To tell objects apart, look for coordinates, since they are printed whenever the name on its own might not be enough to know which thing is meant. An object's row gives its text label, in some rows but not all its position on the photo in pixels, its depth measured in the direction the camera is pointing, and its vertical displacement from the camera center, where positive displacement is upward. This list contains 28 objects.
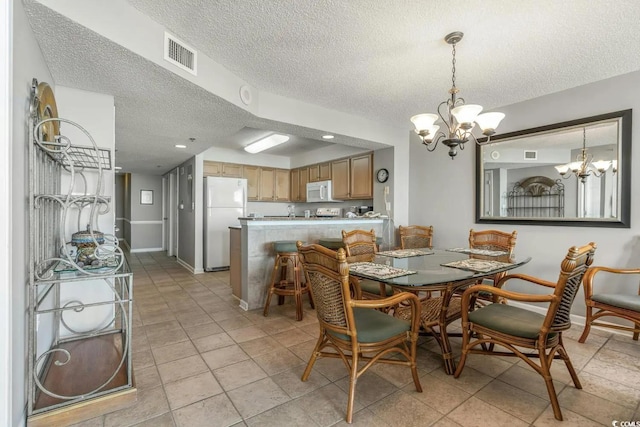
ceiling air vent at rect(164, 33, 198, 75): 2.02 +1.12
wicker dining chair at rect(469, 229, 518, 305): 2.67 -0.33
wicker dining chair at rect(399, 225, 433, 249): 3.79 -0.35
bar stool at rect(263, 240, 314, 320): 3.06 -0.70
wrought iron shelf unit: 1.47 -0.64
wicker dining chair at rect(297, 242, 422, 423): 1.53 -0.66
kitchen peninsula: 3.24 -0.45
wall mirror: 2.72 +0.39
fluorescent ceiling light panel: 4.65 +1.13
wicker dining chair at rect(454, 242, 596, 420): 1.55 -0.66
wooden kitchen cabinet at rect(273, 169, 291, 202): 6.55 +0.55
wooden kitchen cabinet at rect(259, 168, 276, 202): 6.32 +0.57
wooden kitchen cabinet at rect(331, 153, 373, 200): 4.75 +0.57
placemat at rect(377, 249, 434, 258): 2.59 -0.39
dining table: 1.76 -0.40
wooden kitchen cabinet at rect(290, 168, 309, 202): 6.22 +0.58
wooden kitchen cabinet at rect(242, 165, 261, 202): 6.12 +0.62
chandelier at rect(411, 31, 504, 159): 2.08 +0.68
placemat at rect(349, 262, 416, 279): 1.79 -0.39
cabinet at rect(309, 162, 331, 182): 5.56 +0.75
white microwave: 5.46 +0.36
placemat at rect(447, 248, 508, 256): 2.67 -0.38
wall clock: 4.43 +0.54
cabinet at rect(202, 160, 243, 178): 5.63 +0.80
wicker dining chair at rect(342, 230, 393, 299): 2.48 -0.39
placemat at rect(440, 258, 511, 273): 2.00 -0.39
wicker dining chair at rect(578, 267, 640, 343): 2.22 -0.73
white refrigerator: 5.16 -0.09
